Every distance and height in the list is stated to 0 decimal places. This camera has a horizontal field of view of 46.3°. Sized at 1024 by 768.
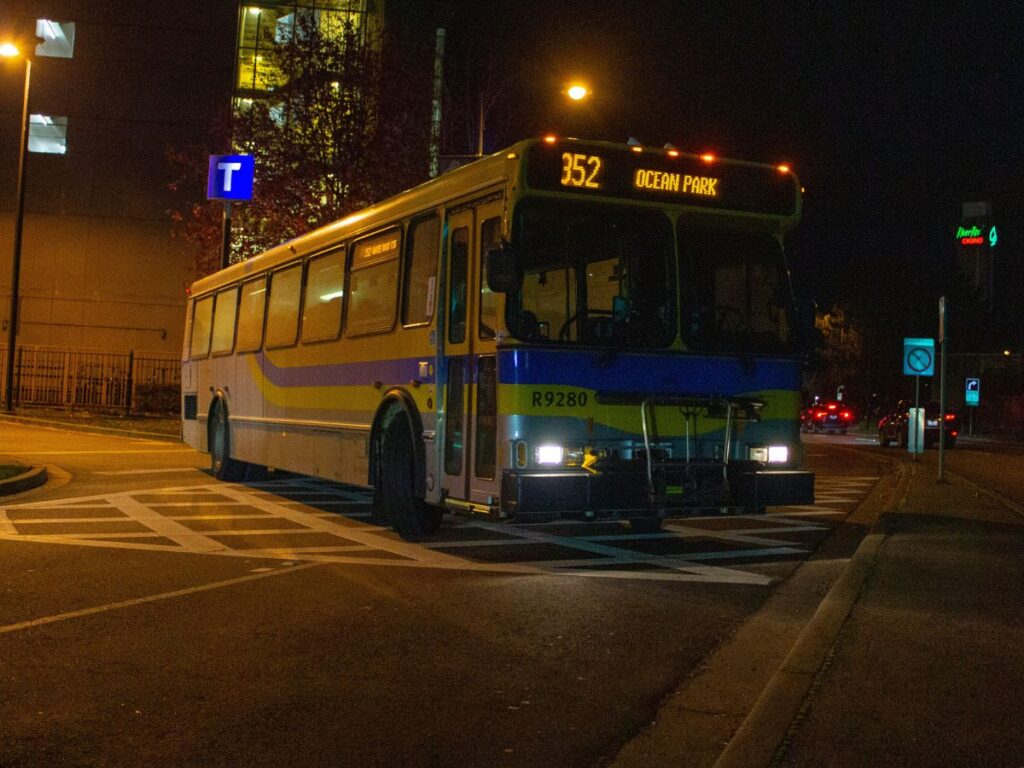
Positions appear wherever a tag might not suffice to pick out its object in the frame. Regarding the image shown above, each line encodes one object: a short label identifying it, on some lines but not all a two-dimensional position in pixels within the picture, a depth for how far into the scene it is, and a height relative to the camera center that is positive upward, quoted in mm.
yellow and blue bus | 9273 +683
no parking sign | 21281 +1420
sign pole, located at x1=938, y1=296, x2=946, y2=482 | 18156 +1104
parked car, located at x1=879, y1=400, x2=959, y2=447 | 38188 +341
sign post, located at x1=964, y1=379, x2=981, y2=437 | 46750 +1858
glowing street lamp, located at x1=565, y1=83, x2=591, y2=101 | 21141 +5908
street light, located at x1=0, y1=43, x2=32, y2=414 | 31880 +3892
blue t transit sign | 24484 +4828
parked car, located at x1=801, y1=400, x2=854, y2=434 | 55438 +784
